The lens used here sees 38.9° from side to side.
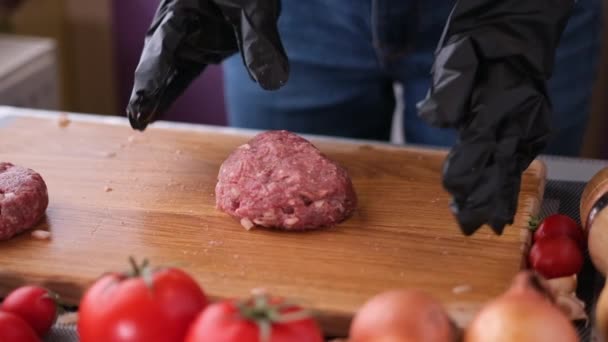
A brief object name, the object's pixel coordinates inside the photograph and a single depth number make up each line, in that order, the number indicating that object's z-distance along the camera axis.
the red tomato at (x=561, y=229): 1.18
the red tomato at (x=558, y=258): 1.12
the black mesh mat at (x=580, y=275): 1.05
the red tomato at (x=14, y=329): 0.94
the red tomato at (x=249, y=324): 0.81
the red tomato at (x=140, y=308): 0.86
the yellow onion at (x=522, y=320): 0.82
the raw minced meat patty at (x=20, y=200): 1.20
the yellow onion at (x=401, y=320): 0.84
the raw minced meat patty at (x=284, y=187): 1.23
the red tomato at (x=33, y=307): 1.00
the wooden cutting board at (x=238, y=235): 1.12
